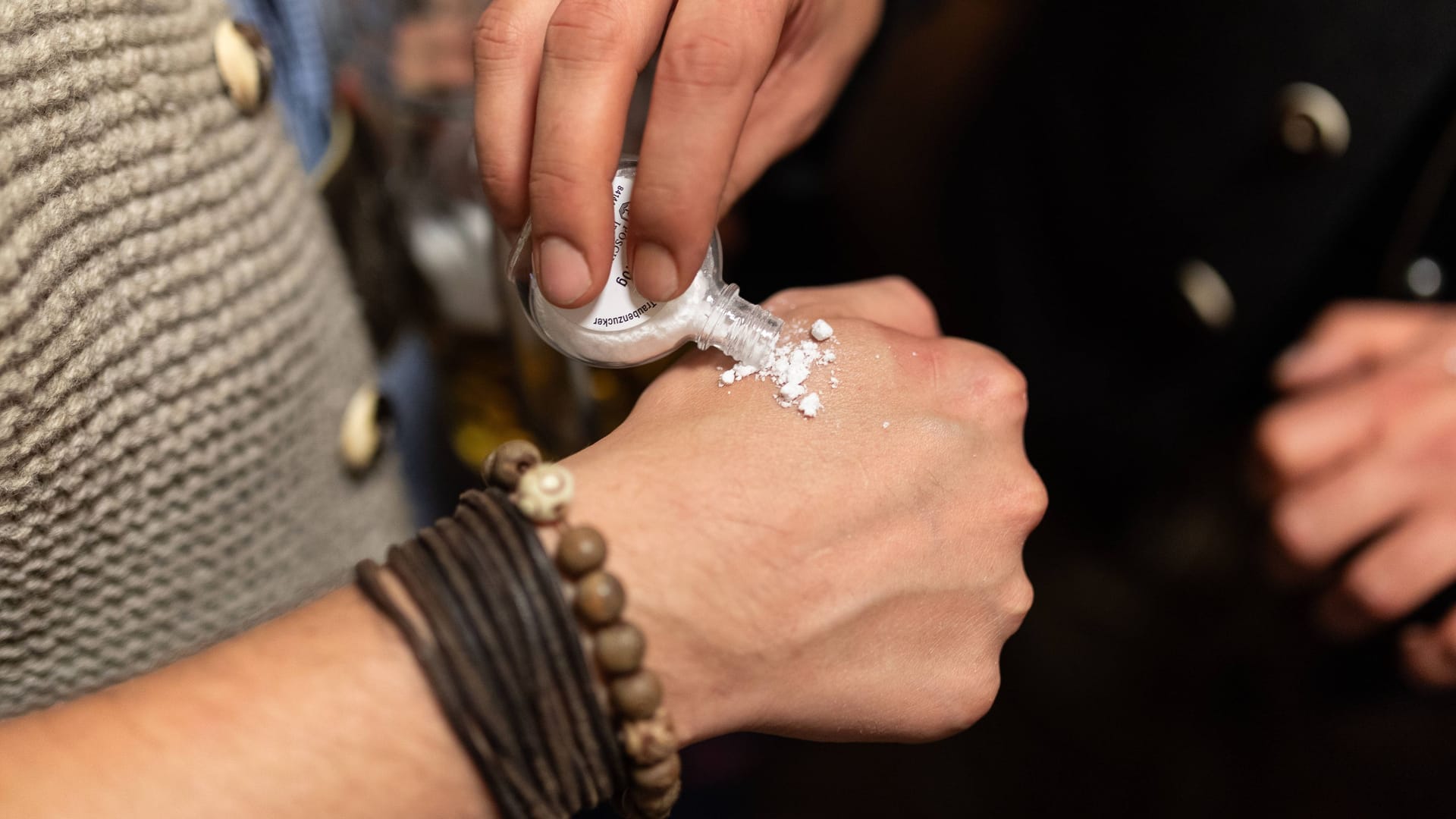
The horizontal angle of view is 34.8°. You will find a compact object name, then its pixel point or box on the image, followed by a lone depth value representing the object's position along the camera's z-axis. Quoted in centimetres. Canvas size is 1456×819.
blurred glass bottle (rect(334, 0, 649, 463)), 53
